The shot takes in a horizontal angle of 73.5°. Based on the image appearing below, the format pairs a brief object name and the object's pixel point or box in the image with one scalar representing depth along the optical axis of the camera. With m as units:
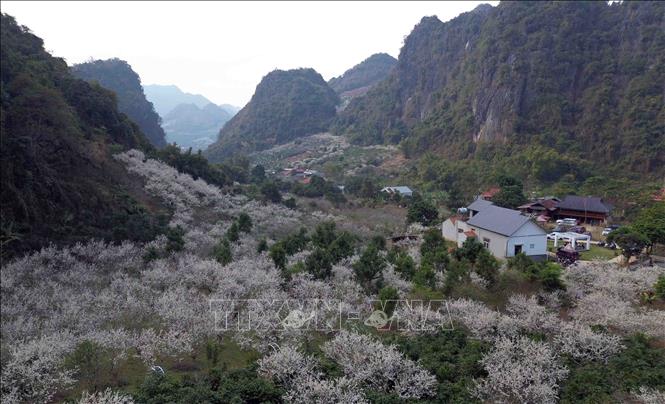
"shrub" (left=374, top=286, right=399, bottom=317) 15.95
